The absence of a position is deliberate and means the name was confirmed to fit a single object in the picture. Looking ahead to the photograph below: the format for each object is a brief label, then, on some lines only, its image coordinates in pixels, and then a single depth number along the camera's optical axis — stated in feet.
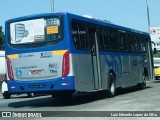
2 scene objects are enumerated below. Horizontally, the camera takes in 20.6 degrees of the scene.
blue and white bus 50.78
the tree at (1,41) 293.43
